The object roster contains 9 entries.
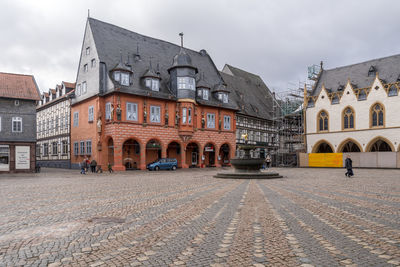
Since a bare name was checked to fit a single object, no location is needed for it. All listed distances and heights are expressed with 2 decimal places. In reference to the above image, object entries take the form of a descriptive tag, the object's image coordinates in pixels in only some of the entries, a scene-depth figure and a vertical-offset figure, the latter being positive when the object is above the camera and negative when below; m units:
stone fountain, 22.70 -1.34
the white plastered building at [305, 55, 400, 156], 45.41 +5.48
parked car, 35.81 -1.48
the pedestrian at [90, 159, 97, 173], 33.19 -1.35
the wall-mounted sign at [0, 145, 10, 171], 30.55 -0.58
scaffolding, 55.96 +4.59
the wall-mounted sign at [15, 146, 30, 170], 31.11 -0.52
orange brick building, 36.19 +4.93
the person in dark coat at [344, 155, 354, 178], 24.08 -1.20
